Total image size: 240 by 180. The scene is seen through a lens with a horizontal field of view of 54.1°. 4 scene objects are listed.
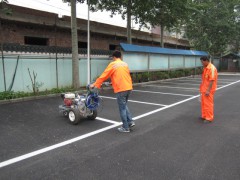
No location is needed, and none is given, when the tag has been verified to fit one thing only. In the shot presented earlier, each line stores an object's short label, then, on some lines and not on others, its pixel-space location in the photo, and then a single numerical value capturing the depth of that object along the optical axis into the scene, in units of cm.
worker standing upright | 634
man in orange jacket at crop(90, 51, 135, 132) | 530
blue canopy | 1477
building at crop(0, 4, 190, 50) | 1340
